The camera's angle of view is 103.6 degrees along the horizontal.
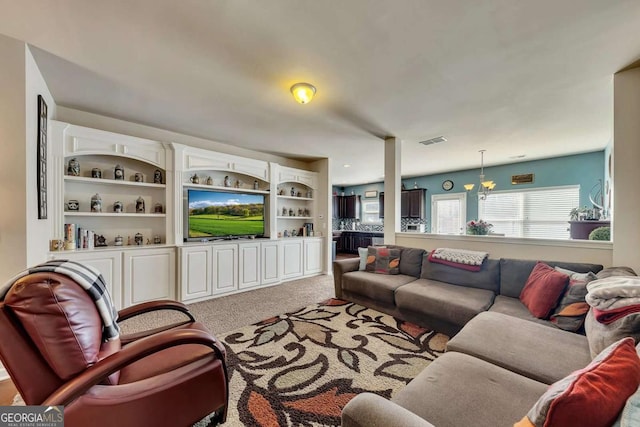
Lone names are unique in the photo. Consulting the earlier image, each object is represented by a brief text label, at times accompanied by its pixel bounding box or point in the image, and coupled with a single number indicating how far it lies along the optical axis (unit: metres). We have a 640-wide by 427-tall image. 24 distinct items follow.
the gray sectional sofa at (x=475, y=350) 1.02
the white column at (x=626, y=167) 2.21
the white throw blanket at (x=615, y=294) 1.34
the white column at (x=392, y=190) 4.16
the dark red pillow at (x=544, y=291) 2.06
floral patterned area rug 1.62
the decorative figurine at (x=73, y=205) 3.07
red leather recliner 1.01
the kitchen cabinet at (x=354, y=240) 8.67
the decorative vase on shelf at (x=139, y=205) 3.56
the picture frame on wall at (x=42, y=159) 2.26
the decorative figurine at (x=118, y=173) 3.35
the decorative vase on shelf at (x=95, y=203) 3.21
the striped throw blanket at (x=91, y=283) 1.18
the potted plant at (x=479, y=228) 3.40
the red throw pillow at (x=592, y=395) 0.69
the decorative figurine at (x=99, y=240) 3.24
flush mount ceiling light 2.43
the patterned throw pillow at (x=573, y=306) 1.86
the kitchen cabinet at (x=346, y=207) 9.38
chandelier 5.48
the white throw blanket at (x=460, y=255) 2.90
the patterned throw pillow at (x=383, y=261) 3.53
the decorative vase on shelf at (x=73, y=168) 3.06
